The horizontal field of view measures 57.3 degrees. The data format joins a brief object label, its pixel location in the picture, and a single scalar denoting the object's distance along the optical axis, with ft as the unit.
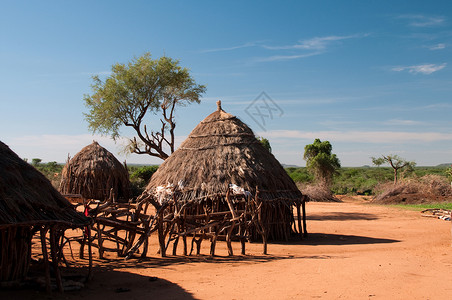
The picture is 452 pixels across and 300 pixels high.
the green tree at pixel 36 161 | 168.25
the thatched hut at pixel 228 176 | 36.06
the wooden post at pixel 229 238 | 28.20
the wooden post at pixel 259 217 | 29.12
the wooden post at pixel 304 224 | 38.93
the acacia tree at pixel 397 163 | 97.09
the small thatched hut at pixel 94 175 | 61.05
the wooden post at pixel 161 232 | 27.04
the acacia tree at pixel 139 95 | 66.64
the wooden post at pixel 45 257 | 17.75
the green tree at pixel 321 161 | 99.04
